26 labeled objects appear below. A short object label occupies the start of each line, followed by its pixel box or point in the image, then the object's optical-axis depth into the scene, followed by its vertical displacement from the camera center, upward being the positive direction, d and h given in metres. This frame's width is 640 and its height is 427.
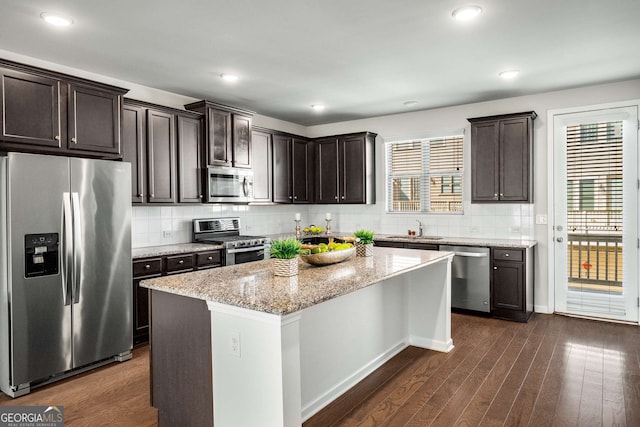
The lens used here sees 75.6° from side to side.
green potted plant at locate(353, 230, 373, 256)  3.38 -0.28
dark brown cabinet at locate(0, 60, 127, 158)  3.06 +0.80
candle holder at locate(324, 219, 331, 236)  6.38 -0.30
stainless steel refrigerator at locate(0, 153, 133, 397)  2.93 -0.43
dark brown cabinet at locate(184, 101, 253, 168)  4.71 +0.91
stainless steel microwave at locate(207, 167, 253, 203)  4.72 +0.30
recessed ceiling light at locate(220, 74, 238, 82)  4.12 +1.35
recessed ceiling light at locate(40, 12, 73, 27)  2.77 +1.33
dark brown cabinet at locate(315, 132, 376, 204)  6.04 +0.61
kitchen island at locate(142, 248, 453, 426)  1.90 -0.73
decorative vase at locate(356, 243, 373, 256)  3.39 -0.33
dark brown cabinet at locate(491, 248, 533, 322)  4.57 -0.86
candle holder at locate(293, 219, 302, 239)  6.06 -0.32
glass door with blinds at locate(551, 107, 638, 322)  4.48 -0.09
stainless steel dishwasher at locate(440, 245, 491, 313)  4.79 -0.84
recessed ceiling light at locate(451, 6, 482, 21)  2.73 +1.32
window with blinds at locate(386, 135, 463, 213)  5.61 +0.47
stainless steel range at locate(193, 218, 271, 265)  4.67 -0.35
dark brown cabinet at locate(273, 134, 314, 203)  5.91 +0.61
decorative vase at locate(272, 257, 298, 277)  2.52 -0.35
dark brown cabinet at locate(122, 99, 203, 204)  4.04 +0.61
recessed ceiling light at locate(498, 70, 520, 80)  4.07 +1.34
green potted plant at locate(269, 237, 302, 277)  2.51 -0.29
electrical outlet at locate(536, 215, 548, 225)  4.91 -0.15
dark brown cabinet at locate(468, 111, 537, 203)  4.81 +0.59
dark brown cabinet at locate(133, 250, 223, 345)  3.84 -0.59
